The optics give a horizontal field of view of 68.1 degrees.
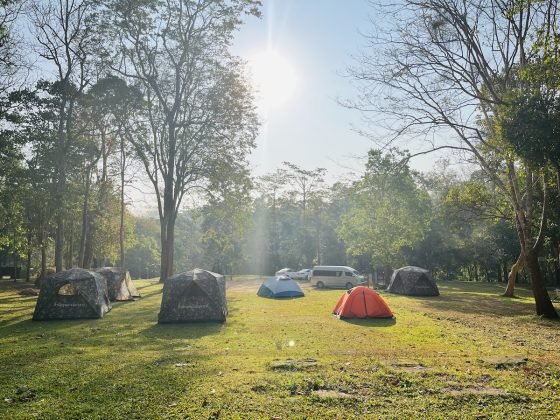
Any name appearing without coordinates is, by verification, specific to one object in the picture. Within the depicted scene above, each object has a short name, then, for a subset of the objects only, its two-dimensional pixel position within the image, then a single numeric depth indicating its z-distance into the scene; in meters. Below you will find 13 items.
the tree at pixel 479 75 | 15.88
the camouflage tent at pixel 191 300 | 15.41
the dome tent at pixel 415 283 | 28.48
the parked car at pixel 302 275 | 48.59
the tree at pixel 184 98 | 29.23
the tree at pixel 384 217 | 36.31
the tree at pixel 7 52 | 19.58
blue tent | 26.77
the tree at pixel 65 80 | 23.55
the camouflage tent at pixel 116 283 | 22.81
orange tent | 16.84
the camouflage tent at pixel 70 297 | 16.17
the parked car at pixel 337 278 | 36.88
